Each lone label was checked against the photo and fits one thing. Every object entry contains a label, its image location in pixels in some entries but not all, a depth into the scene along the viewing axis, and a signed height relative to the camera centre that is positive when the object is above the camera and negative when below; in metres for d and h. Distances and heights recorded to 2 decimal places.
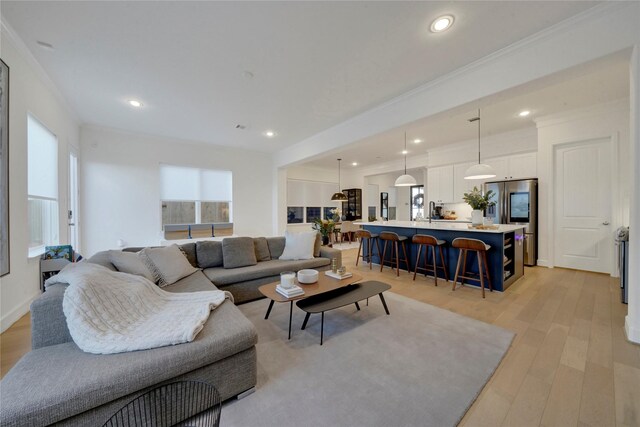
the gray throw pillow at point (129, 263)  2.35 -0.51
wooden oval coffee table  2.26 -0.79
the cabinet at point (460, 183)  5.89 +0.75
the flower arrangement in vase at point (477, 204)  4.00 +0.14
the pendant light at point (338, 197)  7.54 +0.50
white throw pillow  3.85 -0.54
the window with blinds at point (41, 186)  2.84 +0.35
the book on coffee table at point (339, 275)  2.79 -0.74
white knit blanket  1.37 -0.70
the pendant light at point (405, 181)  5.16 +0.70
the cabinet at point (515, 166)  4.94 +1.00
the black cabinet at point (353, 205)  9.48 +0.31
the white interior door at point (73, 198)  4.13 +0.26
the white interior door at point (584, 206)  4.04 +0.11
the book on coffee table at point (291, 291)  2.26 -0.76
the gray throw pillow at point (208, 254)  3.39 -0.59
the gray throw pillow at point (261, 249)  3.82 -0.59
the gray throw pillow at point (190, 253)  3.36 -0.57
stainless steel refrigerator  4.70 +0.09
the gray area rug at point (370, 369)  1.43 -1.19
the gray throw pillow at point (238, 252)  3.40 -0.58
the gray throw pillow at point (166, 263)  2.66 -0.59
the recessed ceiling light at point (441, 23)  2.00 +1.64
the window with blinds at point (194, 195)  5.29 +0.42
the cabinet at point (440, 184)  6.33 +0.77
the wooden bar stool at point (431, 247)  3.87 -0.60
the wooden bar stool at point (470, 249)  3.30 -0.62
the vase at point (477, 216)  4.05 -0.06
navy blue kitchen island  3.46 -0.59
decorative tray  3.70 -0.23
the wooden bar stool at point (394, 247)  4.38 -0.68
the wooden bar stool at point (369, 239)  4.87 -0.57
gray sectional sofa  1.03 -0.79
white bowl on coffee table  2.61 -0.71
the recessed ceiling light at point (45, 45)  2.29 +1.64
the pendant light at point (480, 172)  4.09 +0.70
